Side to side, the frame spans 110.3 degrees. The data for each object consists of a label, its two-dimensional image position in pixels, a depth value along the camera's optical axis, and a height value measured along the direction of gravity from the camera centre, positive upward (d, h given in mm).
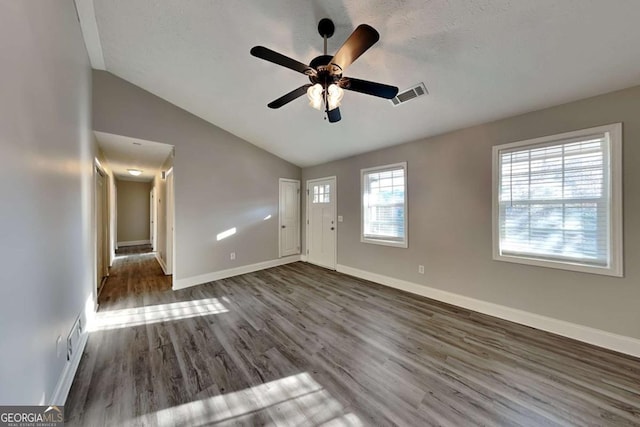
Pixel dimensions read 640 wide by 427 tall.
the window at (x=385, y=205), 3691 +110
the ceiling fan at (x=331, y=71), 1489 +1076
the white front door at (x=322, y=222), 4816 -239
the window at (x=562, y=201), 2121 +100
